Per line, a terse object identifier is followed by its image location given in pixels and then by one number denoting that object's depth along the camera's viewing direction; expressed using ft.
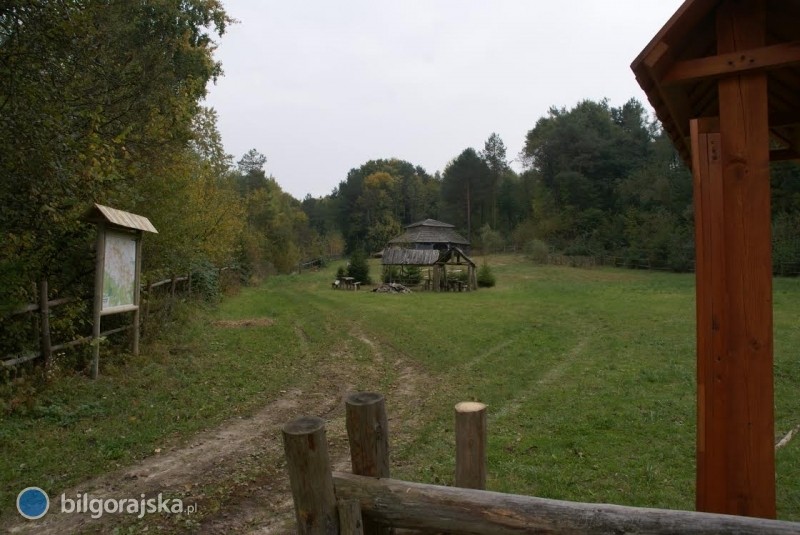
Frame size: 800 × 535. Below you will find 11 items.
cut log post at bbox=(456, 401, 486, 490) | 10.38
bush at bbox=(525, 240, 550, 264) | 155.53
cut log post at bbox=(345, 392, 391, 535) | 9.72
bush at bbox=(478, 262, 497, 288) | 107.65
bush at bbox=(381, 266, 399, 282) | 114.76
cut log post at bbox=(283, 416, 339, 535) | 9.00
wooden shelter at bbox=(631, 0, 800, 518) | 9.29
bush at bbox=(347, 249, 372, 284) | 118.73
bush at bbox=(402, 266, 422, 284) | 113.80
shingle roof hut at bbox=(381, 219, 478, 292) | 103.71
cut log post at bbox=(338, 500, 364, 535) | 8.95
